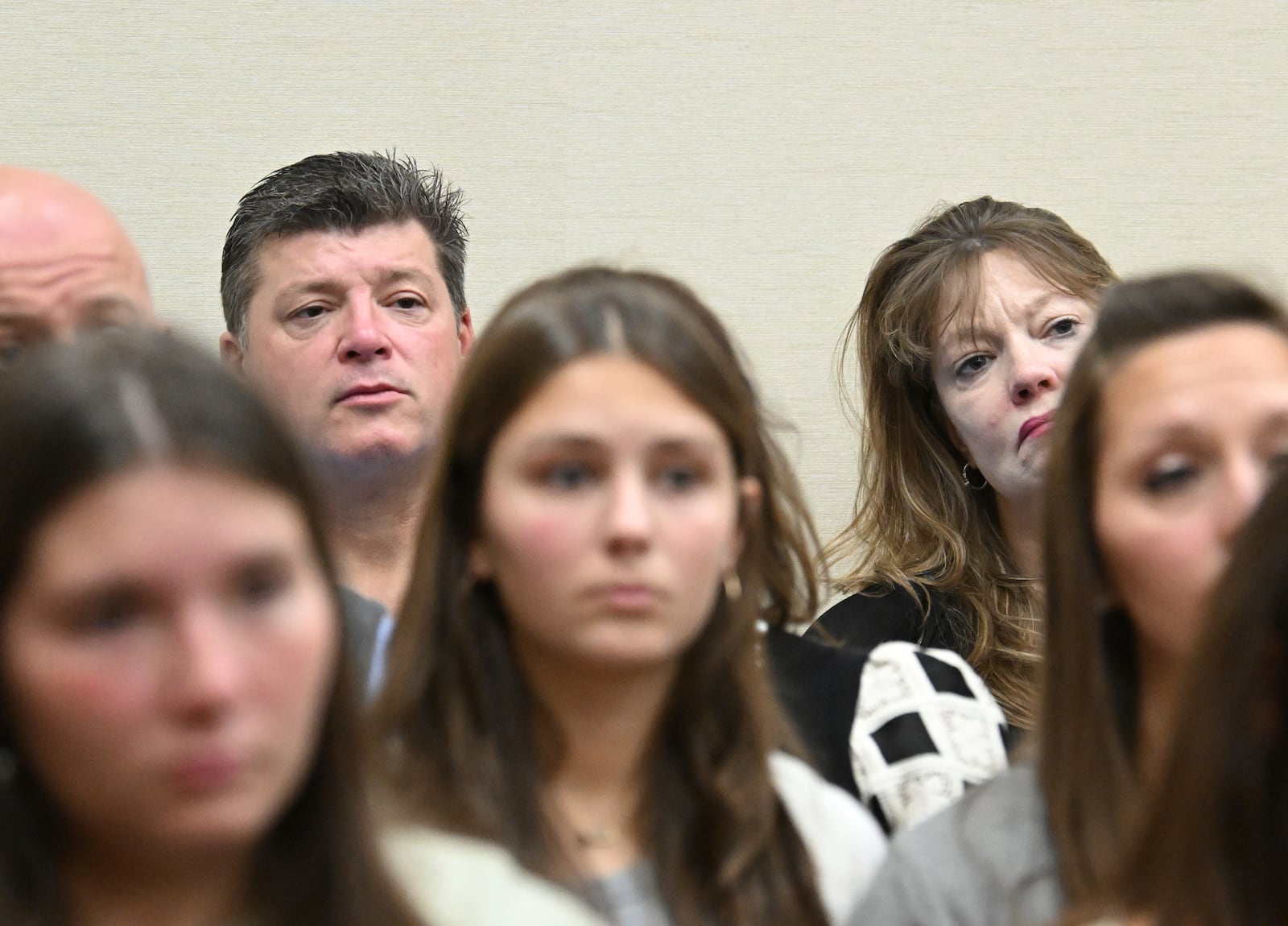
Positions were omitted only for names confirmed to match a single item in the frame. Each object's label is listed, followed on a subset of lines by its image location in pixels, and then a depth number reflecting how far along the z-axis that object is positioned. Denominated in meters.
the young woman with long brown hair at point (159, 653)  3.26
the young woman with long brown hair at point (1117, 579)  3.43
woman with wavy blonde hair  3.97
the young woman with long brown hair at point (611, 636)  3.45
